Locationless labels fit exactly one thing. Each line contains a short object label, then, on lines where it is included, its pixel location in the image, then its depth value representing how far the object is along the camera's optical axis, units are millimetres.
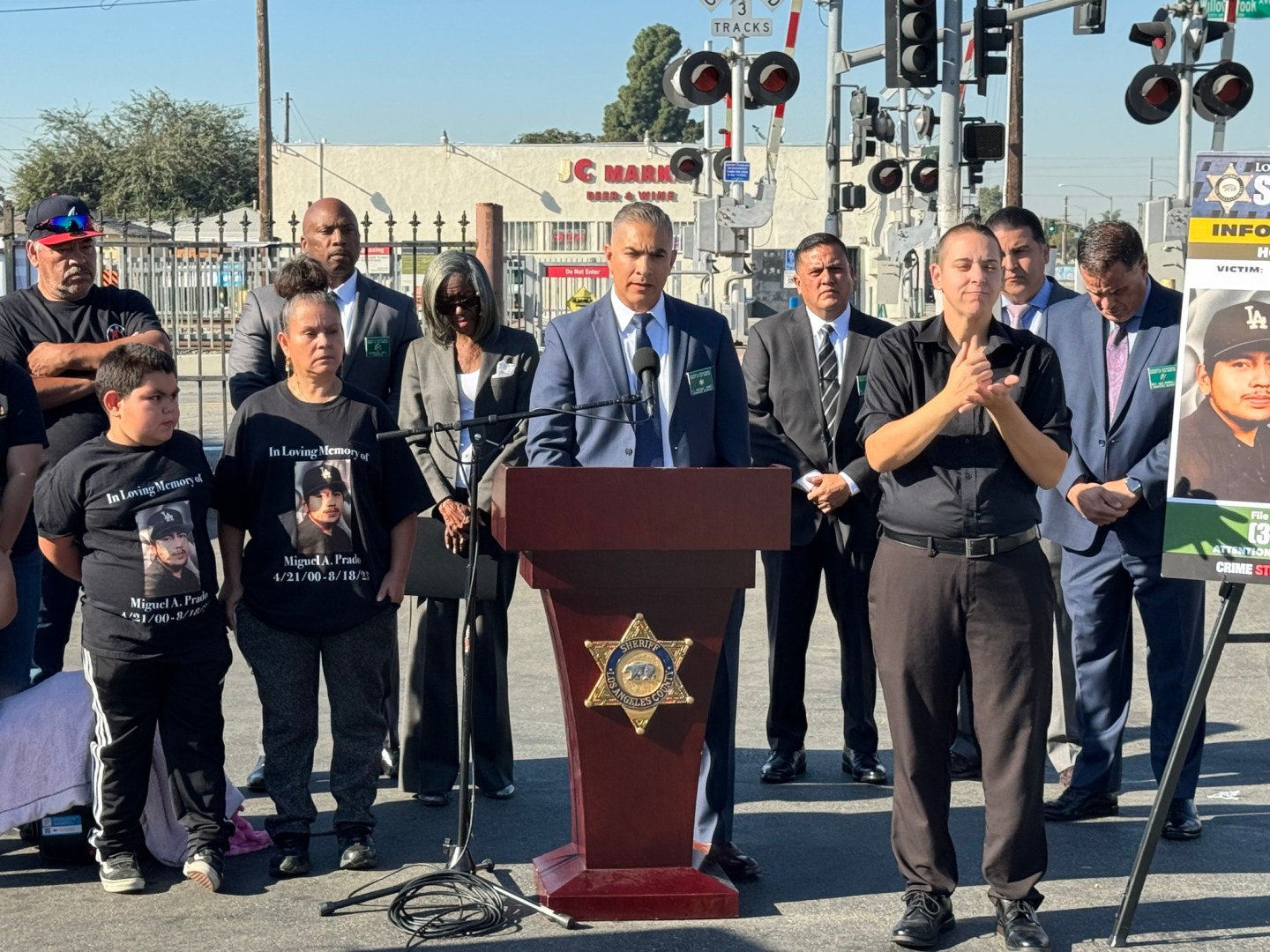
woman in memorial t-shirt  4883
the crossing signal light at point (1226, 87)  17609
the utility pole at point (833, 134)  19516
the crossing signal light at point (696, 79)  16797
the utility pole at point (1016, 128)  25859
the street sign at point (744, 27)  17281
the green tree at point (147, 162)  60875
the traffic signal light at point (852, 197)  19891
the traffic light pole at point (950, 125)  12922
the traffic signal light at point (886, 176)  24047
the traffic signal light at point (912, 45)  12398
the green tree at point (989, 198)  91400
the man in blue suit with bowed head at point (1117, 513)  5336
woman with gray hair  5707
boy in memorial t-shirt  4641
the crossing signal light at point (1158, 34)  17250
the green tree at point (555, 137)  94875
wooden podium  4227
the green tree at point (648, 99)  94062
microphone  4156
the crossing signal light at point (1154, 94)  17083
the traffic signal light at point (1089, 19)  14906
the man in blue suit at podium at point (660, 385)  4723
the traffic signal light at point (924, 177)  22364
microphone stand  4285
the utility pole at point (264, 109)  33688
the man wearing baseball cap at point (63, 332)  5449
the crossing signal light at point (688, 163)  22188
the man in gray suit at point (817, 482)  5992
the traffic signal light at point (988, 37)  12820
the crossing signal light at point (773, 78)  17203
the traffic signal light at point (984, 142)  13008
